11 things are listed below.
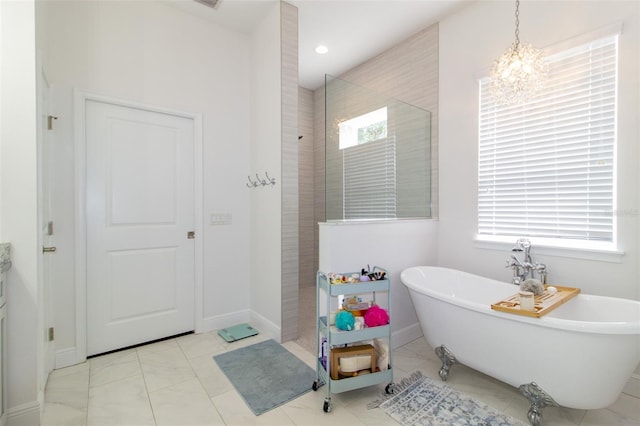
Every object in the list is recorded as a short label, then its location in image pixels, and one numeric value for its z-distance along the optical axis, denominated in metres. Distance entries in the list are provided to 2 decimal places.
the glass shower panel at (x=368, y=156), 2.45
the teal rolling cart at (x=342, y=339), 1.70
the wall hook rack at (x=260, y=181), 2.63
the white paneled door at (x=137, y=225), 2.27
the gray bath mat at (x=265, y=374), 1.79
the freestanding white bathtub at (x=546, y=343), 1.36
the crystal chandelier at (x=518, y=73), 1.94
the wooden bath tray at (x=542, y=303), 1.52
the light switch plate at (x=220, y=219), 2.79
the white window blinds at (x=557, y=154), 1.95
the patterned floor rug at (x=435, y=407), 1.59
